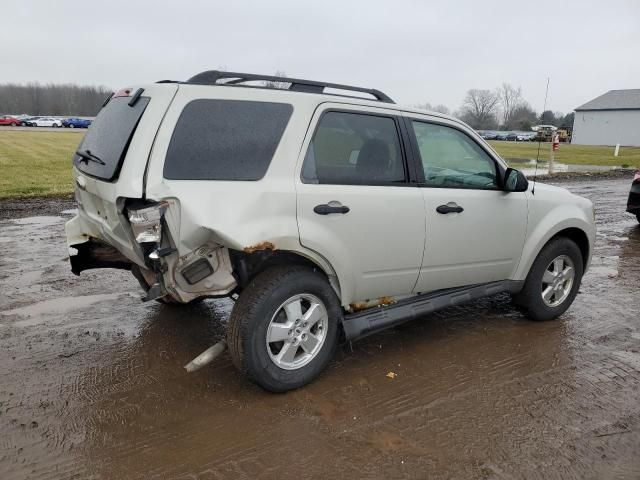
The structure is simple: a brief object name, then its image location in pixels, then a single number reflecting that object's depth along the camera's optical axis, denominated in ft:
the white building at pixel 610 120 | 200.64
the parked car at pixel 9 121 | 186.13
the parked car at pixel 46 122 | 191.83
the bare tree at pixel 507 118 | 245.20
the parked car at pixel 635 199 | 32.12
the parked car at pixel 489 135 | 228.59
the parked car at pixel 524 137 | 220.84
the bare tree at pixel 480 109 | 302.66
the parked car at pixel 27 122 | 194.70
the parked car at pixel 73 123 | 197.16
